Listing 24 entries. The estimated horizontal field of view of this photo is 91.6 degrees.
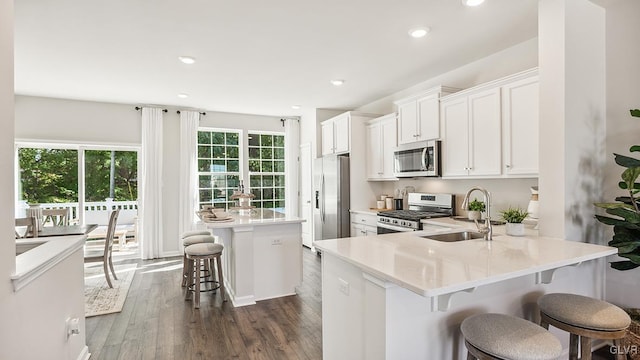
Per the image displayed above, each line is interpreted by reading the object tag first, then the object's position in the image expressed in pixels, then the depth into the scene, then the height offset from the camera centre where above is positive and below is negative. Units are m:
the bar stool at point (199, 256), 3.30 -0.80
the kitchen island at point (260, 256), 3.45 -0.88
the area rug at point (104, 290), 3.35 -1.37
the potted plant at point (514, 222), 2.29 -0.32
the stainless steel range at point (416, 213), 3.61 -0.41
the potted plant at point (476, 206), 2.61 -0.22
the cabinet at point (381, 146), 4.53 +0.52
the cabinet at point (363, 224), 4.41 -0.65
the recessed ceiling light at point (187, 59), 3.39 +1.35
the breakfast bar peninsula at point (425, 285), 1.46 -0.60
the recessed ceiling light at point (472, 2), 2.34 +1.35
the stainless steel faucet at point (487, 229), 2.12 -0.34
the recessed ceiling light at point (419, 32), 2.79 +1.36
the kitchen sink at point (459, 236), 2.52 -0.46
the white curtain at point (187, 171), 5.68 +0.18
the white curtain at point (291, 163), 6.67 +0.37
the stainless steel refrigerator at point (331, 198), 4.96 -0.30
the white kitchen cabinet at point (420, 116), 3.68 +0.81
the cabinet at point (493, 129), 2.76 +0.51
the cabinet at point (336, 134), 5.04 +0.79
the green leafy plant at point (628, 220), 1.96 -0.26
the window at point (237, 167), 6.10 +0.29
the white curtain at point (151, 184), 5.45 -0.06
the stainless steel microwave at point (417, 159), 3.72 +0.27
